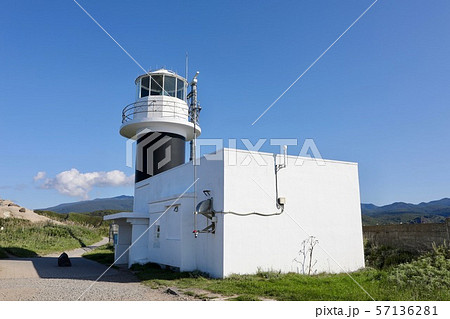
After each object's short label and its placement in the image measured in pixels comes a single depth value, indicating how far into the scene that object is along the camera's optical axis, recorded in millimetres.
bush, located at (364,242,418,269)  12781
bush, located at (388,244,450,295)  7997
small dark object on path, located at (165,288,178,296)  8383
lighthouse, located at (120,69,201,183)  15945
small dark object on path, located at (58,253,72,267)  15109
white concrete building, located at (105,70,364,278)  10892
